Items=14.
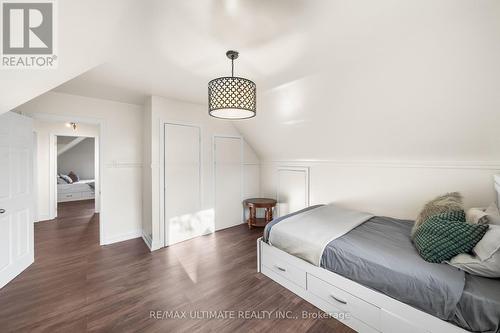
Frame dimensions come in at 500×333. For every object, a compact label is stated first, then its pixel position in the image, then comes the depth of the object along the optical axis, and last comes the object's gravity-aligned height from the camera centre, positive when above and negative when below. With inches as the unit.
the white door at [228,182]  149.5 -12.5
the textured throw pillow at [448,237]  51.4 -19.7
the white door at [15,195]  82.1 -12.9
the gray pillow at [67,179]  266.4 -16.9
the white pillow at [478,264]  46.4 -24.6
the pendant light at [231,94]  64.1 +23.7
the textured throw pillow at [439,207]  66.4 -14.3
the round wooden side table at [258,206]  148.2 -33.9
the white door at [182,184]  124.4 -11.7
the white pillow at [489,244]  46.1 -19.0
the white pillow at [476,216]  56.1 -15.3
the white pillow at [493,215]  54.8 -14.4
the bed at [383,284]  44.9 -33.0
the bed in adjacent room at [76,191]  247.0 -31.8
